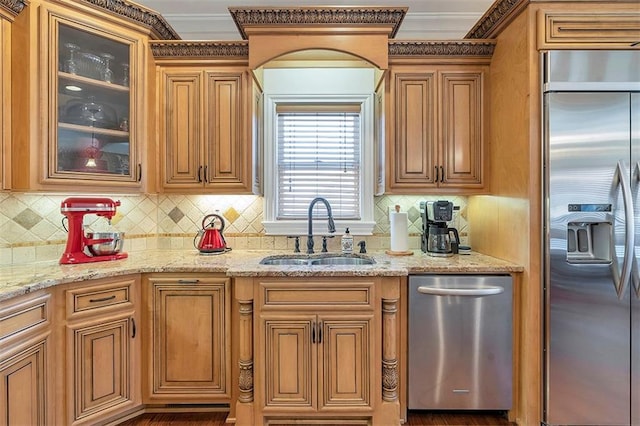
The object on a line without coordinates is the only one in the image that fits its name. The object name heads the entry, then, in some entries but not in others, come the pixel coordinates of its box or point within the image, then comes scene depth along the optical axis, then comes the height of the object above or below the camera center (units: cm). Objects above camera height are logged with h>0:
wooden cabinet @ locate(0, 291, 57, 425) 147 -71
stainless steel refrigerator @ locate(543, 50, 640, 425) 180 -14
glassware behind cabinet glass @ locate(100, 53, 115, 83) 218 +95
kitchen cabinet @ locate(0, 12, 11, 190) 185 +63
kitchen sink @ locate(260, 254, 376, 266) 252 -36
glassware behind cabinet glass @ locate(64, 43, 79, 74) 204 +94
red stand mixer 209 -15
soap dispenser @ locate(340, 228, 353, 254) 259 -24
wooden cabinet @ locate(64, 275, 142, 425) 180 -78
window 273 +43
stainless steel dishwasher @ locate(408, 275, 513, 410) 199 -77
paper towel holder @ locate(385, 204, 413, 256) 243 -18
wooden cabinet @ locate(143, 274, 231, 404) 205 -75
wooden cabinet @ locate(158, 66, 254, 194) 240 +63
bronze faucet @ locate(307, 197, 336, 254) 249 -8
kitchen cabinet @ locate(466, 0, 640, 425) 186 +51
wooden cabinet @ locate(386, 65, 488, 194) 235 +60
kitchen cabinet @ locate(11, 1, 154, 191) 190 +71
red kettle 250 -21
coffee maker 237 -13
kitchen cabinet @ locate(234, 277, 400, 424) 193 -78
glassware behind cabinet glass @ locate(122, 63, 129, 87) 224 +94
